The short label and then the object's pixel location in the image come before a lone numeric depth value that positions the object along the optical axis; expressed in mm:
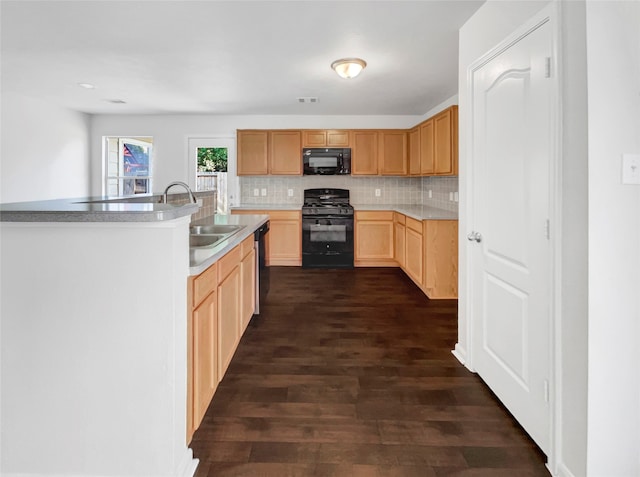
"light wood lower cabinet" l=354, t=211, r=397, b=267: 5754
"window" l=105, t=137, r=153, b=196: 6332
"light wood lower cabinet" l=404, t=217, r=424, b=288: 4336
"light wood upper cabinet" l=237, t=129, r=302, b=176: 5914
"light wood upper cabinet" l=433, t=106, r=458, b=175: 4043
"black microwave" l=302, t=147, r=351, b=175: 5887
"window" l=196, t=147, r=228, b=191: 6254
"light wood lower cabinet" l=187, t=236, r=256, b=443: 1611
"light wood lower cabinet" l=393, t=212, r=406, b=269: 5236
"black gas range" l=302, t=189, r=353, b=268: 5672
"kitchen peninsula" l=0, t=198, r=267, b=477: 1395
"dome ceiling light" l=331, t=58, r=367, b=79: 3477
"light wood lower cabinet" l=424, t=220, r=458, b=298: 4102
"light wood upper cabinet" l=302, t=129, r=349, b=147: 5930
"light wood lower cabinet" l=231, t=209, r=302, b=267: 5809
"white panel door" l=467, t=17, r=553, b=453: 1647
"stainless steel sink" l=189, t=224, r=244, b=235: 2931
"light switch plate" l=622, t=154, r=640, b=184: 1357
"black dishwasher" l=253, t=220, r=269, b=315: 3332
